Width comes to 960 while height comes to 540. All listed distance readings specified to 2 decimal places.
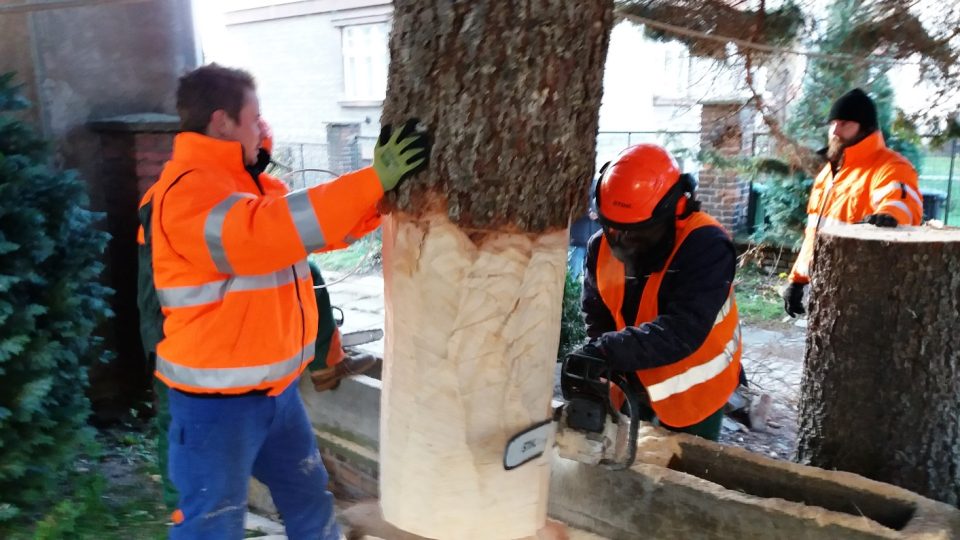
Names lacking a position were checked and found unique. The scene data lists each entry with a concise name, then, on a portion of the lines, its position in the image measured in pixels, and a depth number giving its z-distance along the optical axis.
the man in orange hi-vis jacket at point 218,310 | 1.90
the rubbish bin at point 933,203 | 8.59
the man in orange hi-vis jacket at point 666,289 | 2.42
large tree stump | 2.59
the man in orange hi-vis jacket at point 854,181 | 3.90
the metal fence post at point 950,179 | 8.11
